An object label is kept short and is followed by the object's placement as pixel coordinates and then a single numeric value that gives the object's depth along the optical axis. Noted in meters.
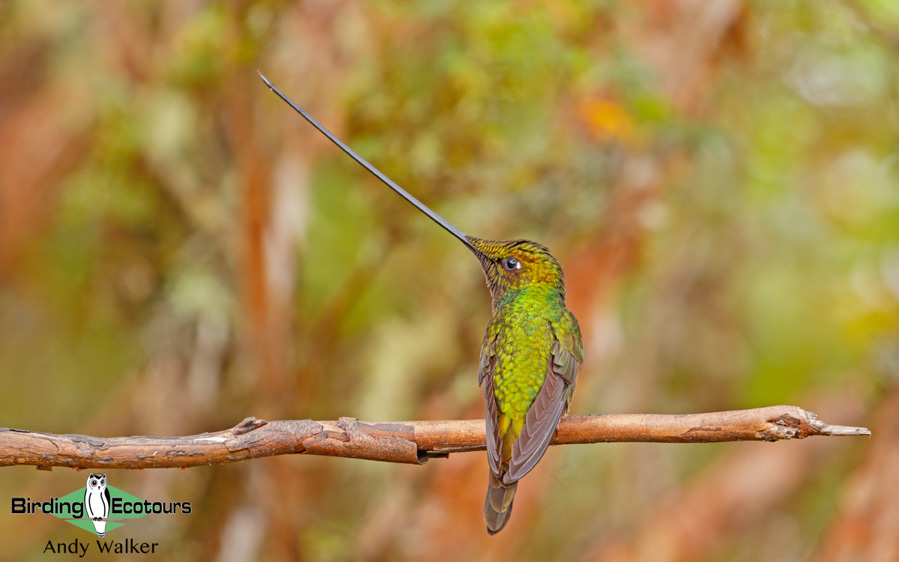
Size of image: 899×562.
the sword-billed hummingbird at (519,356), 4.87
